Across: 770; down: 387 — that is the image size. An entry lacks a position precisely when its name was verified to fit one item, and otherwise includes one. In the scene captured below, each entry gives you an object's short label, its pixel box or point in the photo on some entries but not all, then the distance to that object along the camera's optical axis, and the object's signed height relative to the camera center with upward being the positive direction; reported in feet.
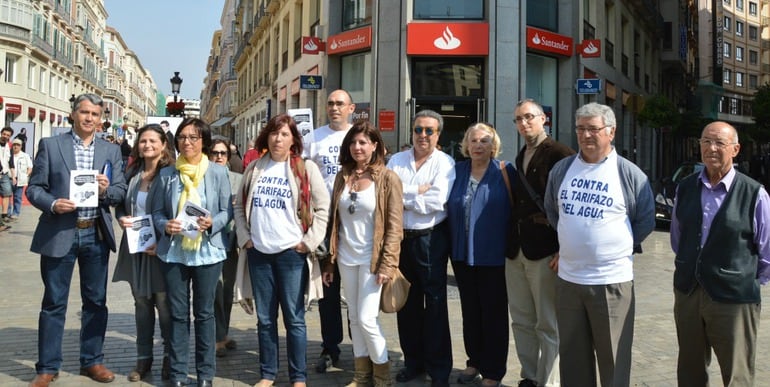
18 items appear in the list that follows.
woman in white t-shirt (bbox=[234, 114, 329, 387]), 13.34 -0.59
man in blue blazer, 13.46 -0.67
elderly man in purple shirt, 10.54 -0.82
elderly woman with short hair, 13.79 -0.64
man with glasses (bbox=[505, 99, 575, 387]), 13.06 -1.20
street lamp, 78.48 +17.34
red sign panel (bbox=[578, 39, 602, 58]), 55.67 +16.75
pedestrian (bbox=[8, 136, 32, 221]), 44.21 +3.06
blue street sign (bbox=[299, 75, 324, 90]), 59.53 +13.61
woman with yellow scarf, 13.47 -1.02
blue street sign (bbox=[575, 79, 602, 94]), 53.67 +12.55
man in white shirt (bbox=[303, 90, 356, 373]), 15.49 +1.44
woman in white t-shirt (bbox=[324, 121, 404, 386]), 13.17 -0.60
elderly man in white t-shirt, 11.10 -0.42
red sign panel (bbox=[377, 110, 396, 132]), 52.95 +8.63
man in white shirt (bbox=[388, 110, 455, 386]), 13.92 -1.06
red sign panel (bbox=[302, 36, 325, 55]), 59.67 +17.67
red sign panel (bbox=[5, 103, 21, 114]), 123.65 +21.41
